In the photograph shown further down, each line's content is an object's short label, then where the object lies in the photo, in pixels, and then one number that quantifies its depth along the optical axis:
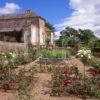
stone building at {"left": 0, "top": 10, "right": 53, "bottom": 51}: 15.24
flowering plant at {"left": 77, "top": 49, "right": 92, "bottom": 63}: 5.06
